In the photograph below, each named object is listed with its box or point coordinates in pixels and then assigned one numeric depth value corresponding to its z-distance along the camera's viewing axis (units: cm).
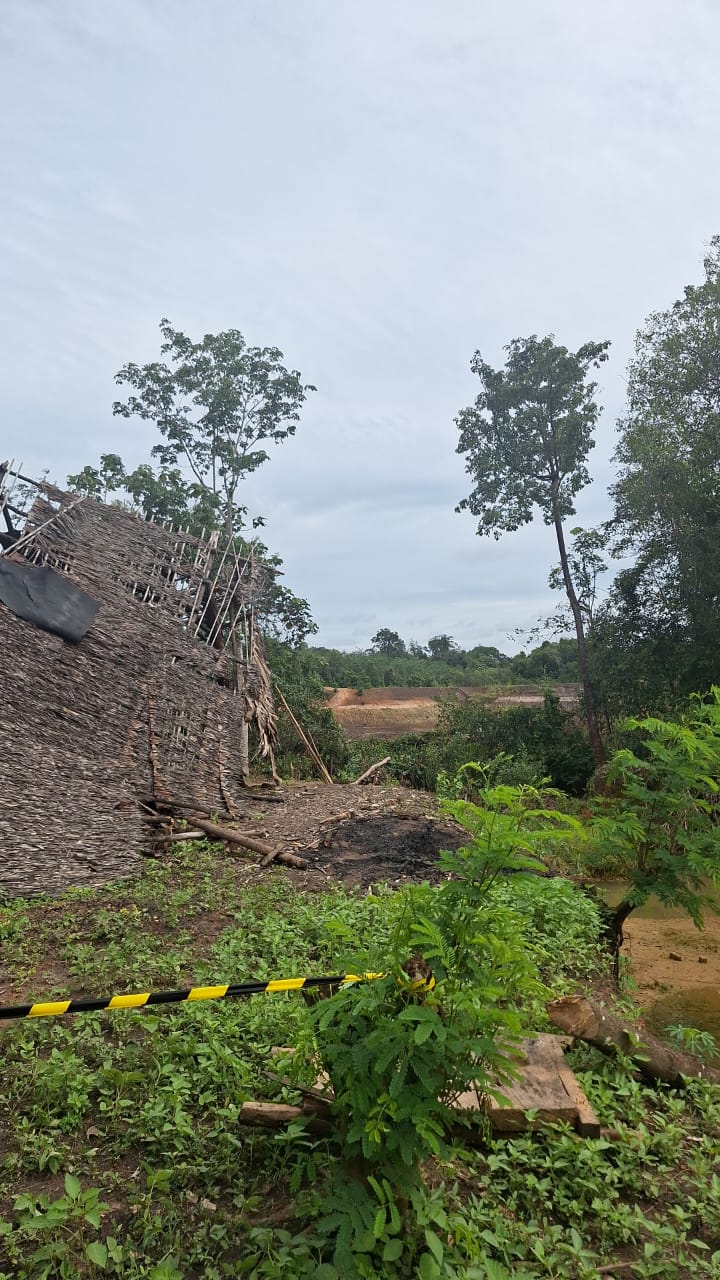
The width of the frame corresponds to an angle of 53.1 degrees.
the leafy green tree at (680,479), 1147
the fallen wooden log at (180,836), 743
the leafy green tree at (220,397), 2116
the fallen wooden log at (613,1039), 365
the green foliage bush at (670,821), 434
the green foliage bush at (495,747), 1366
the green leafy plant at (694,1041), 432
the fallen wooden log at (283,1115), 281
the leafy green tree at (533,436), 1498
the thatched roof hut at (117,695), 657
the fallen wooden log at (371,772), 1262
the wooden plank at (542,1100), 307
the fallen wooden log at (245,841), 727
